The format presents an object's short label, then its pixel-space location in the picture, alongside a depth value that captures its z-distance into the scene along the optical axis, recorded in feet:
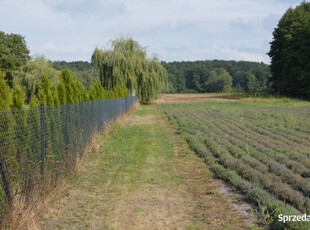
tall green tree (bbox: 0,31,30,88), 163.94
